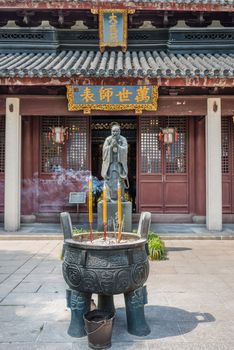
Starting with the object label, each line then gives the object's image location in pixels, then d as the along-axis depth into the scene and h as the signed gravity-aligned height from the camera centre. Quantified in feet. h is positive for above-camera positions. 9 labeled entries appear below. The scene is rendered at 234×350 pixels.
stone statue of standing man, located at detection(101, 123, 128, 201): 24.72 +0.92
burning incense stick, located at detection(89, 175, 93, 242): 11.67 -0.71
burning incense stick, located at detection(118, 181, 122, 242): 11.66 -1.25
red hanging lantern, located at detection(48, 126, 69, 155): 34.35 +4.15
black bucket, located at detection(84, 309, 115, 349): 10.60 -4.52
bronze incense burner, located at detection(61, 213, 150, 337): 11.09 -3.01
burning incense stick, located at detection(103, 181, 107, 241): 11.76 -0.96
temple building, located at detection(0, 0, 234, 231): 33.01 +5.84
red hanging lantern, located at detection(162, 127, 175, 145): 34.50 +4.05
